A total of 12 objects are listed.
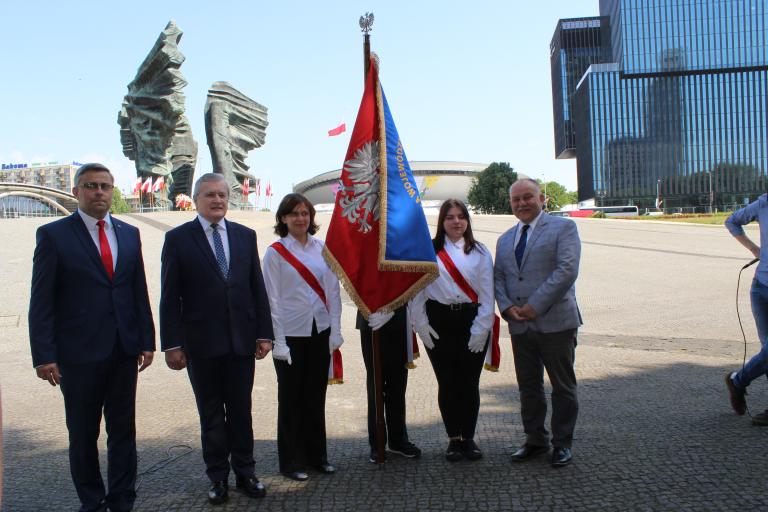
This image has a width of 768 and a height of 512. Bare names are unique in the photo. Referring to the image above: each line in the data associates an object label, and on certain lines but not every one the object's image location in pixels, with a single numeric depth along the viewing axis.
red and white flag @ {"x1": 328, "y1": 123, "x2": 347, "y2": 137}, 23.04
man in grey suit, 4.10
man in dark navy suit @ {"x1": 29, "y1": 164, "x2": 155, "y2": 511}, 3.38
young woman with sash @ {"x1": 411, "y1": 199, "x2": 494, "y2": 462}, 4.26
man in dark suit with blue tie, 3.75
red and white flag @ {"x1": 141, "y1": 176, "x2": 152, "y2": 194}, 42.50
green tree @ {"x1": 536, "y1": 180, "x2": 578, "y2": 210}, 116.53
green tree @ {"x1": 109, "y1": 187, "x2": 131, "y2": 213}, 106.06
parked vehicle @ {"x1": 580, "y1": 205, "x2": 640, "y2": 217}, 75.81
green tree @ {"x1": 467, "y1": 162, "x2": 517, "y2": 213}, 78.00
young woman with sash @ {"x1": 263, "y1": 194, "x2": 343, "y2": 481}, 4.13
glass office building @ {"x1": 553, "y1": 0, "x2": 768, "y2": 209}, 88.12
